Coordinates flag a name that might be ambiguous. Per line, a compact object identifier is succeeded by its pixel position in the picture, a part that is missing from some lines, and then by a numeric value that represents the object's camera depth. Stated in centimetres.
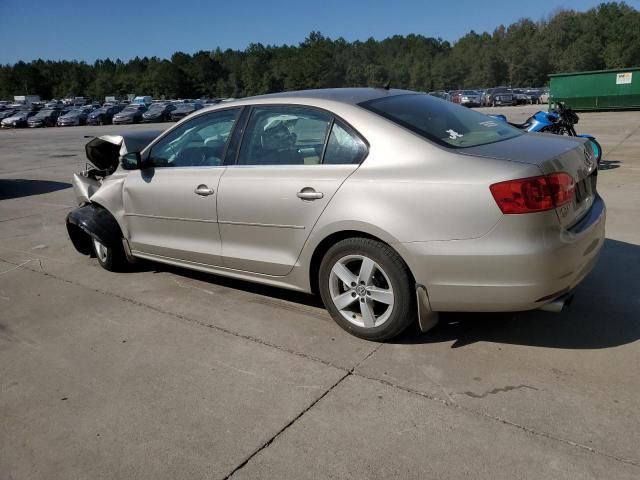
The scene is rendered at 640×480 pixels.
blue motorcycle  986
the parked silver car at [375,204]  303
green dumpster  2673
